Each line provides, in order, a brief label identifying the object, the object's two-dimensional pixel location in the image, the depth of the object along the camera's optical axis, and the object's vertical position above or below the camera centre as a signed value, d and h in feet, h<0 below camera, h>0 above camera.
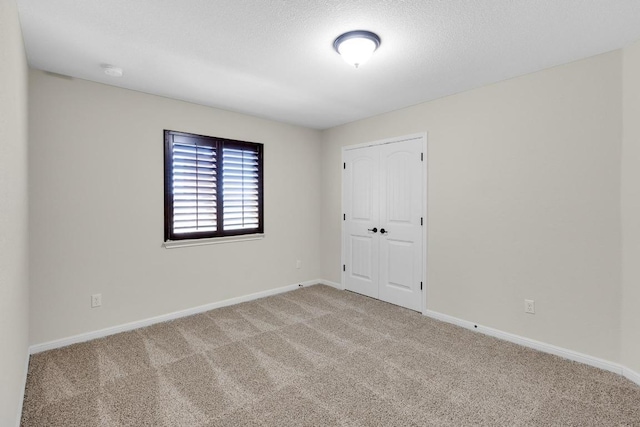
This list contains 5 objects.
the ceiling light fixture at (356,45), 7.00 +3.73
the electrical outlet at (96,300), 9.87 -2.89
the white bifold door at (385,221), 12.41 -0.54
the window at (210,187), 11.44 +0.85
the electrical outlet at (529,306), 9.34 -2.90
